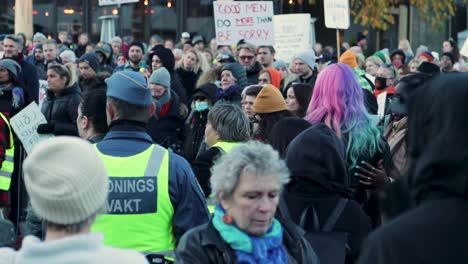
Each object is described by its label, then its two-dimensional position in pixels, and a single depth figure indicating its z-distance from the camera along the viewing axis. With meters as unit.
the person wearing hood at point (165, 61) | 13.42
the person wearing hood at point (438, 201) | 2.70
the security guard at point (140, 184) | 5.25
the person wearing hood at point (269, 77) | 12.59
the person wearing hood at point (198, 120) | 10.55
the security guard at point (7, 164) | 10.17
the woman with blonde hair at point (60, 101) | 10.62
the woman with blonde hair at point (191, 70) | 14.85
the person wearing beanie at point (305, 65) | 12.75
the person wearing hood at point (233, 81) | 10.87
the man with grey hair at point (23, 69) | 13.33
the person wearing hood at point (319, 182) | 5.81
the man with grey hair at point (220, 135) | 7.06
